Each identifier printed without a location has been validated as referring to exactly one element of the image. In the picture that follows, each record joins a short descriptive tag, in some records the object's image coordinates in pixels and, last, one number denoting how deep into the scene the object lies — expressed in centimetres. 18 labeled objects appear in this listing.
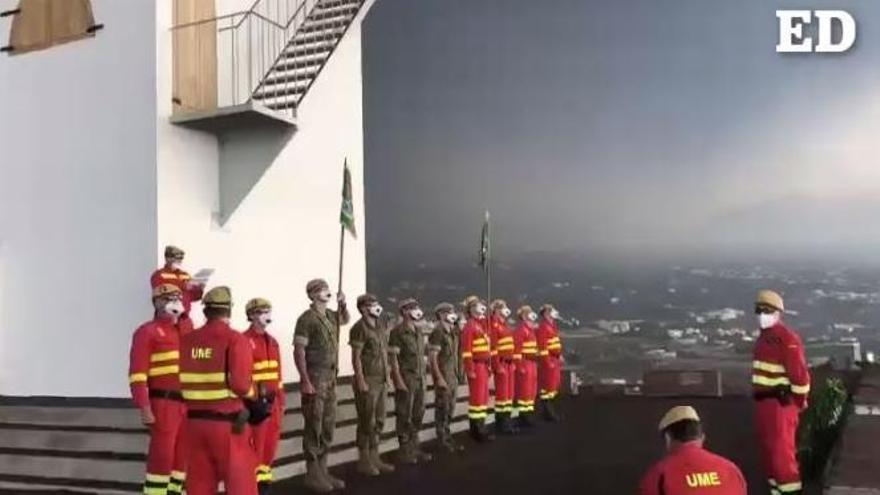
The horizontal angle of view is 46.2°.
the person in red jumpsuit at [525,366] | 1216
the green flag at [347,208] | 1014
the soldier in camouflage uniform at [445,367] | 1028
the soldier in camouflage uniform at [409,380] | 948
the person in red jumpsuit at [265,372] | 698
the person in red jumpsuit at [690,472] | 364
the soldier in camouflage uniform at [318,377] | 795
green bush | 788
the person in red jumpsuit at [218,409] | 561
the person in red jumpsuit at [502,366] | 1172
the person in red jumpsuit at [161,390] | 676
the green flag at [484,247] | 1288
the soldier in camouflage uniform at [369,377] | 859
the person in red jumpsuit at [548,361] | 1291
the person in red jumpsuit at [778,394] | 670
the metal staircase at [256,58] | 942
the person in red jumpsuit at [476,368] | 1106
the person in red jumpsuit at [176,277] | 816
